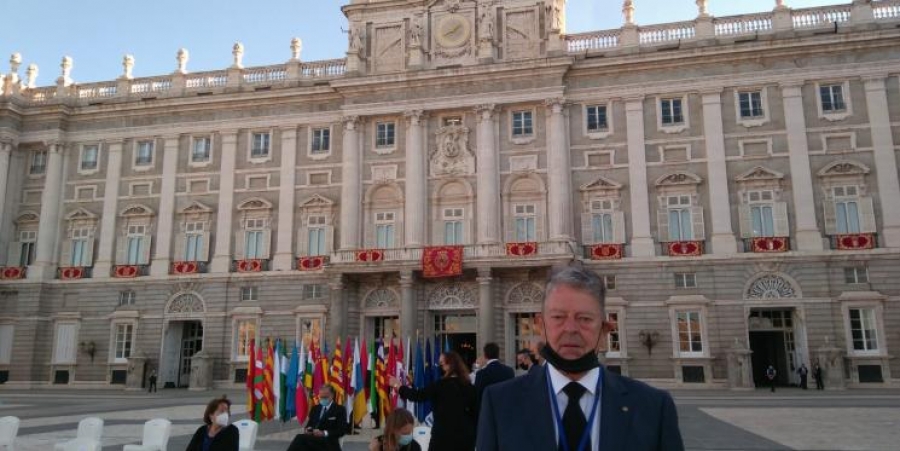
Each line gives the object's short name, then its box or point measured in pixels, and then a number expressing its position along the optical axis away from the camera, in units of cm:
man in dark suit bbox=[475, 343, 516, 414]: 877
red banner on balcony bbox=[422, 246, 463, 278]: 3262
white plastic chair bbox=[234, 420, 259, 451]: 1079
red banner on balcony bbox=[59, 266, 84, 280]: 3862
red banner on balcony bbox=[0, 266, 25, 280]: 3884
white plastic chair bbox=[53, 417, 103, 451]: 1001
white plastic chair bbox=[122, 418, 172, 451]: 1089
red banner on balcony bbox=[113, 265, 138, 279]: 3800
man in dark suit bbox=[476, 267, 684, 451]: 296
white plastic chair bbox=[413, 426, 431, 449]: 973
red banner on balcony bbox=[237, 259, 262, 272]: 3669
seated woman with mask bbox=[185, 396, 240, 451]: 792
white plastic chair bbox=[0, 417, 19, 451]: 1072
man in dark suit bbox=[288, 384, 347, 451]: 845
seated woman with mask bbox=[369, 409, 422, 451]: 674
